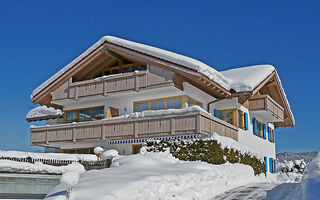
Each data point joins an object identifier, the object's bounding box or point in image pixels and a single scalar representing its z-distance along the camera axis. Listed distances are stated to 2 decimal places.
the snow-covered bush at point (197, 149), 18.80
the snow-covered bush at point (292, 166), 38.55
